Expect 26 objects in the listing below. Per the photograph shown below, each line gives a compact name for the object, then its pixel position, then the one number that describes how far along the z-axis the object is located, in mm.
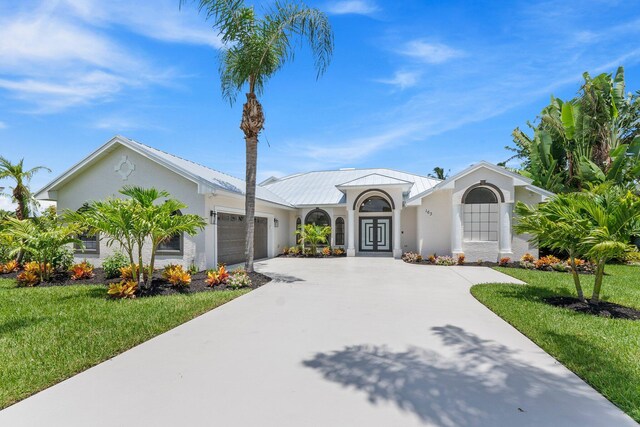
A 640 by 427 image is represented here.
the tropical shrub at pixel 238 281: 9523
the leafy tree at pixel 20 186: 12383
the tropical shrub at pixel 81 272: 10828
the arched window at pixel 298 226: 21756
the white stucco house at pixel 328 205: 12742
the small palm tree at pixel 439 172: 45875
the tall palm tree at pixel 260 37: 10547
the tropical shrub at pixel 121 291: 8258
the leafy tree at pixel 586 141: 15023
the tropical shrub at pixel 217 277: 9604
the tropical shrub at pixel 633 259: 15594
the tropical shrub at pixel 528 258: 14771
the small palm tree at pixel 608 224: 6281
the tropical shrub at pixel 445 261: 15720
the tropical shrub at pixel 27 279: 10297
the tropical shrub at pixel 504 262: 15194
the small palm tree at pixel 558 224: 6871
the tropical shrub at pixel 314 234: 19141
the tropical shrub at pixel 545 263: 13836
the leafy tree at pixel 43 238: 9875
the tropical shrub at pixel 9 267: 12617
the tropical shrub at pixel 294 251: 20188
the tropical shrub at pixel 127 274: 9366
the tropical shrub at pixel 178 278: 9125
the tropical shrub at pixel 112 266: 10875
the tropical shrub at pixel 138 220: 8375
